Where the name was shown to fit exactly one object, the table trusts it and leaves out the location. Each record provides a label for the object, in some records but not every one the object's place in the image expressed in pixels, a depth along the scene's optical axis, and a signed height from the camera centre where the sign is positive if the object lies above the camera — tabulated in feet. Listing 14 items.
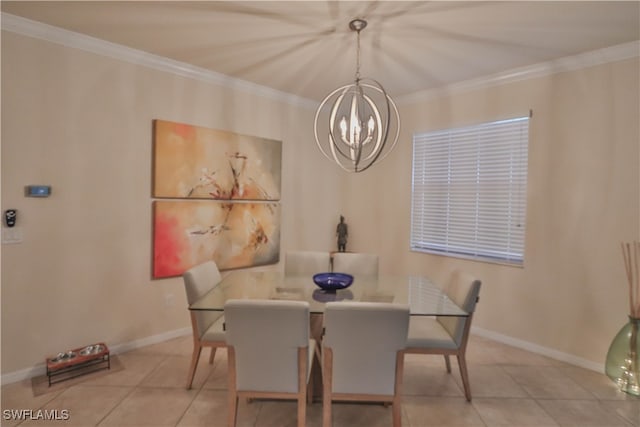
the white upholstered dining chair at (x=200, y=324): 7.98 -2.90
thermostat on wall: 8.30 +0.20
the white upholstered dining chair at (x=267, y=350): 5.91 -2.56
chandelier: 7.60 +1.83
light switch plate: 8.02 -0.85
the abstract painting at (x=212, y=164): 10.50 +1.30
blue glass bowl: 8.27 -1.83
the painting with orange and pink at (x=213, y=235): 10.62 -1.07
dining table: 7.27 -2.08
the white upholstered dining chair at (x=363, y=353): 5.89 -2.58
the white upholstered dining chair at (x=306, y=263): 10.79 -1.80
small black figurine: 15.26 -1.30
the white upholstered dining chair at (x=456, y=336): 7.70 -2.91
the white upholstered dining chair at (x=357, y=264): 10.71 -1.81
